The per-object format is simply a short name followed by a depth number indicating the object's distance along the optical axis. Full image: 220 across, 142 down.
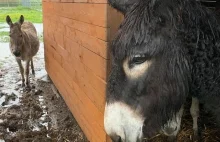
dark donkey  1.09
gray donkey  4.68
